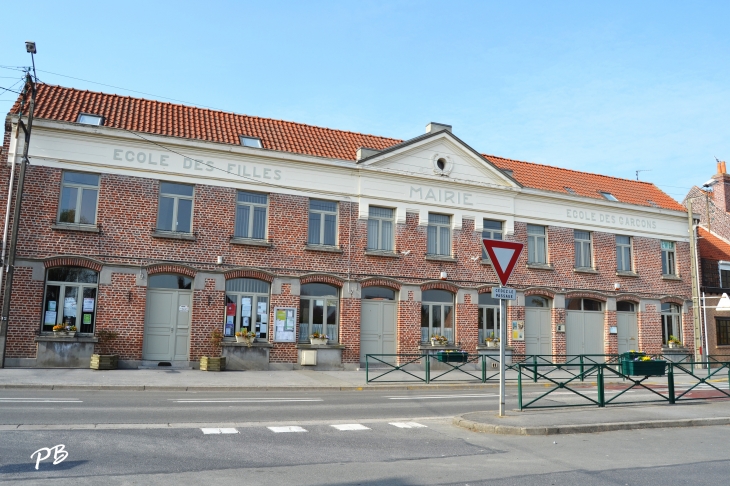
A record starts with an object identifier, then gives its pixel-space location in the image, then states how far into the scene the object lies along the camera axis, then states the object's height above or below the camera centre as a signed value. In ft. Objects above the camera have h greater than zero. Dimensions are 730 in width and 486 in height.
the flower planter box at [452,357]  61.67 -2.75
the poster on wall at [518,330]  78.54 +0.07
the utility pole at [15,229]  56.24 +8.41
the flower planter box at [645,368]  41.68 -2.35
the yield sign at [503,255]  33.78 +4.12
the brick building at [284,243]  60.44 +9.36
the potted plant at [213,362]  61.41 -3.71
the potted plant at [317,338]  67.64 -1.22
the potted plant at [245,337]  64.80 -1.20
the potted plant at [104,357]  57.47 -3.20
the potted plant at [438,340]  73.15 -1.34
